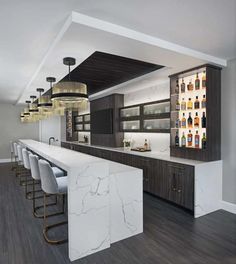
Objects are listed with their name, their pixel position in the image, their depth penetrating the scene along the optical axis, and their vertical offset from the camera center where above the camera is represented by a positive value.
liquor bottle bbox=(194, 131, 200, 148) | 3.60 -0.22
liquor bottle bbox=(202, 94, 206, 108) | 3.48 +0.45
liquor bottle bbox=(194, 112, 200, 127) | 3.61 +0.11
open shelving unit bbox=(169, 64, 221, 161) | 3.39 +0.26
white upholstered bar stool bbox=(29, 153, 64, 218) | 3.05 -0.63
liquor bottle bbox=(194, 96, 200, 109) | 3.60 +0.42
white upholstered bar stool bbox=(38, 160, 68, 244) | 2.50 -0.70
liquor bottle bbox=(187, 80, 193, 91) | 3.73 +0.76
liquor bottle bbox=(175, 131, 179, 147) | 3.97 -0.22
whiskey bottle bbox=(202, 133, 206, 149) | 3.41 -0.25
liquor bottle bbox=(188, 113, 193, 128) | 3.72 +0.10
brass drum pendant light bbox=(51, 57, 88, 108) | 2.70 +0.49
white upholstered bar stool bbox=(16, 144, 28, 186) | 4.87 -1.37
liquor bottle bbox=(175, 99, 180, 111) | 3.94 +0.42
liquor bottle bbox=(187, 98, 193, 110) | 3.74 +0.42
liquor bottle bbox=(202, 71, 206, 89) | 3.50 +0.81
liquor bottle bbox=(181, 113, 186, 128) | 3.84 +0.10
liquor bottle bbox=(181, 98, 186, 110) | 3.86 +0.43
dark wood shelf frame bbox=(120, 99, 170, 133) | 4.49 +0.26
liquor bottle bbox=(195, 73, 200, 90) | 3.61 +0.77
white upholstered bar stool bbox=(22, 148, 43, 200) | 3.82 -0.68
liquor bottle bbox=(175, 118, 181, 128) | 3.93 +0.09
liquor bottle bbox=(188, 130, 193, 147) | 3.76 -0.21
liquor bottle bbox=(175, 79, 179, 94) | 3.96 +0.78
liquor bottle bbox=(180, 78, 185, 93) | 3.88 +0.77
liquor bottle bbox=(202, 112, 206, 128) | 3.42 +0.11
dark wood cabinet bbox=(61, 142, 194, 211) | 3.32 -0.92
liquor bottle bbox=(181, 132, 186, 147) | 3.90 -0.24
